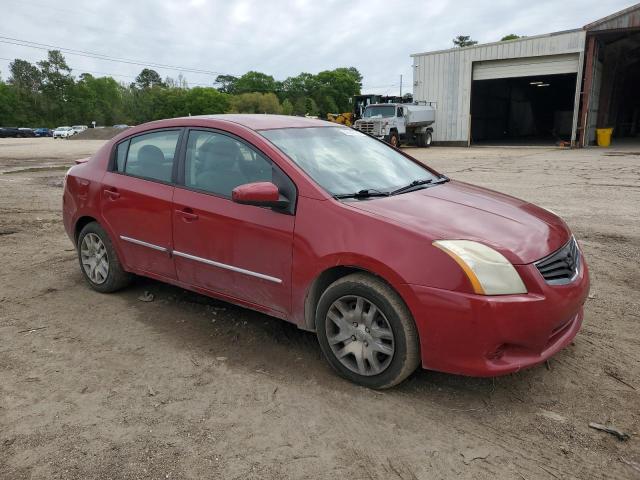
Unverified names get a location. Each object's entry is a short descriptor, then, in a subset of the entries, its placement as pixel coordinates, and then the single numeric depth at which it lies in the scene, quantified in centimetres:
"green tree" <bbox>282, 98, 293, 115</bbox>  8981
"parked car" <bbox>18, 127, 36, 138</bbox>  6646
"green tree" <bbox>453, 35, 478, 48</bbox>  10560
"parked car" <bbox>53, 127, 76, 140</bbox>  6041
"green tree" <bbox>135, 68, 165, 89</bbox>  13850
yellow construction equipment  3224
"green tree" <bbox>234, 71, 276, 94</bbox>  11475
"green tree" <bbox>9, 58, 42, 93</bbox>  9800
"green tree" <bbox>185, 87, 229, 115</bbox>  10206
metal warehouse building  2470
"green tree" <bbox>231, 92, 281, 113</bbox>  8344
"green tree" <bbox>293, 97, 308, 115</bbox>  9850
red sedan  267
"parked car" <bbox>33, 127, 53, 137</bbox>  6969
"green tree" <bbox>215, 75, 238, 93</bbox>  12731
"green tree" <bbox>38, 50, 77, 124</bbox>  9288
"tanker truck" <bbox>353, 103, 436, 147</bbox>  2528
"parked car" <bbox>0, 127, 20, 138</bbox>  6348
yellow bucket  2644
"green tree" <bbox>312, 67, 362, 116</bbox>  10869
